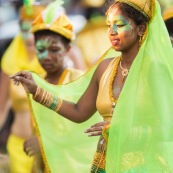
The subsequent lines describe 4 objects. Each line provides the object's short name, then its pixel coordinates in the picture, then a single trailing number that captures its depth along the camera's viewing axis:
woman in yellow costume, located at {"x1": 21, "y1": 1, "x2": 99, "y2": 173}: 10.75
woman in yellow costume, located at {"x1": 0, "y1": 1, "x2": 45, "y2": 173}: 13.45
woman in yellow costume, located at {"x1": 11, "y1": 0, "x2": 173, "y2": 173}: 8.99
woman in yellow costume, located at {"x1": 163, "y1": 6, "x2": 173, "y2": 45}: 11.34
